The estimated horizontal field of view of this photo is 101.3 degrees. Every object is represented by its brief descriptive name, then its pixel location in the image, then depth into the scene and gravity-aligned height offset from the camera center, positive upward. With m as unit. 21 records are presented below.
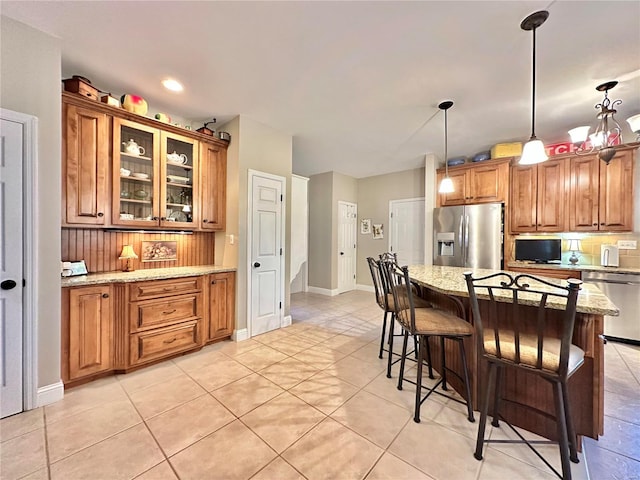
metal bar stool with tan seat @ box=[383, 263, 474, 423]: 1.73 -0.60
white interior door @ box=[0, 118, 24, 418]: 1.76 -0.19
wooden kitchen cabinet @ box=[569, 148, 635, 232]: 3.21 +0.58
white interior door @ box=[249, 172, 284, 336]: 3.28 -0.19
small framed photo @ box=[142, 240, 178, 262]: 2.95 -0.15
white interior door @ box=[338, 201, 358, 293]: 5.95 -0.15
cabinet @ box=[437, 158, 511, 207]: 3.94 +0.88
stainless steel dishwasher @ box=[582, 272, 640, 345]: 3.03 -0.72
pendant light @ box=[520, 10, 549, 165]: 1.79 +0.71
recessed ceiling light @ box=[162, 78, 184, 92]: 2.45 +1.47
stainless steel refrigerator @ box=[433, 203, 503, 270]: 3.92 +0.04
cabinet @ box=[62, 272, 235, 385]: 2.11 -0.78
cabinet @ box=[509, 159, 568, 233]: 3.63 +0.60
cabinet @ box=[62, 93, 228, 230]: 2.25 +0.68
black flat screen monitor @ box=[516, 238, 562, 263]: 3.76 -0.16
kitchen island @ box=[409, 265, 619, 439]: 1.50 -0.89
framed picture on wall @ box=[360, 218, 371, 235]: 6.17 +0.30
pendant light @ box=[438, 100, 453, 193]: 2.85 +0.68
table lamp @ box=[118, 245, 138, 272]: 2.65 -0.18
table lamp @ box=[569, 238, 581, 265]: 3.71 -0.12
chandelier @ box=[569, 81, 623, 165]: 2.40 +1.14
